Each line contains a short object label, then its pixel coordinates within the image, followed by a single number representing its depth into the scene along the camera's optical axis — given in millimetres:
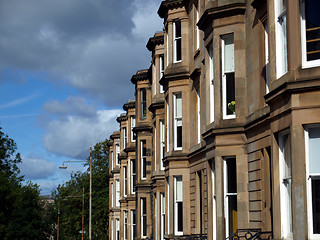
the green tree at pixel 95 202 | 82625
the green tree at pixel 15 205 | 72250
